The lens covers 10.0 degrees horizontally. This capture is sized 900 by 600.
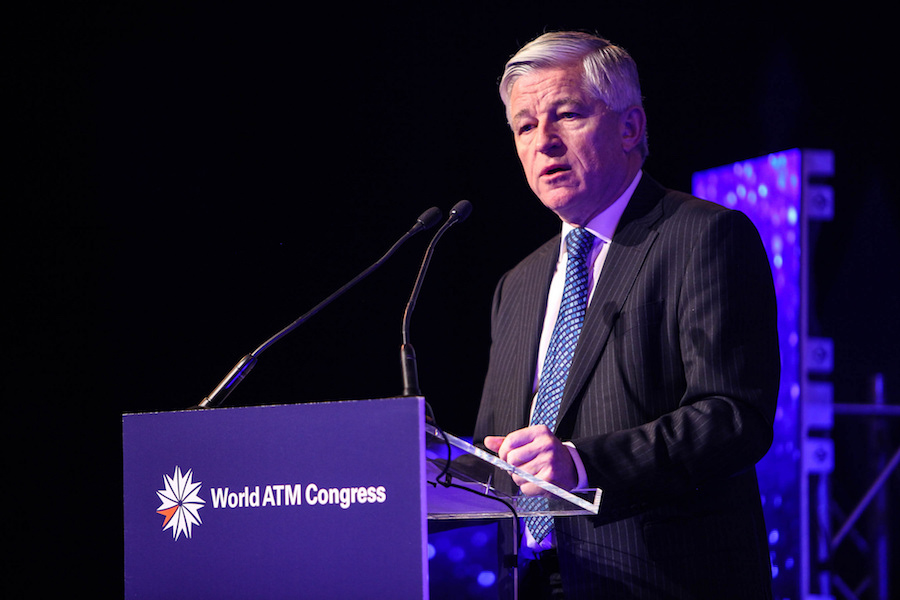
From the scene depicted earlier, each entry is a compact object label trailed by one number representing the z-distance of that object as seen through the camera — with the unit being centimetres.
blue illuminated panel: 701
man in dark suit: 605
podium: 580
